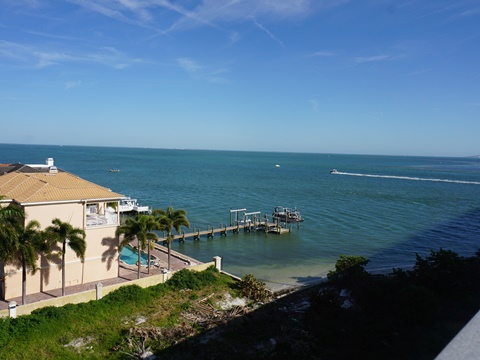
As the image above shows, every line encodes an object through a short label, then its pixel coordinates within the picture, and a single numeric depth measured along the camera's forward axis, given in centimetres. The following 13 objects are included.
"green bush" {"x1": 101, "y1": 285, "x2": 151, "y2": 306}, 2198
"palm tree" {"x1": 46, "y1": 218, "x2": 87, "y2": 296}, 2134
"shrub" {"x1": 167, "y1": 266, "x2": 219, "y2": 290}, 2480
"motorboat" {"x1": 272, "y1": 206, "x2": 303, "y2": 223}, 5222
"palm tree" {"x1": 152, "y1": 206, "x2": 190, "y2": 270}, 2730
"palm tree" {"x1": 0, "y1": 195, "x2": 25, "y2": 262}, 1903
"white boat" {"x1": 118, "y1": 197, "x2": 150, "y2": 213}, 5716
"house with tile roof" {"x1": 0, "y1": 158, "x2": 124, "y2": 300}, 2178
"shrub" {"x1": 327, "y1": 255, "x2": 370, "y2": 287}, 2523
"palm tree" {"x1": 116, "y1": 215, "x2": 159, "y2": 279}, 2456
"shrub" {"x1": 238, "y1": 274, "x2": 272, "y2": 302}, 2480
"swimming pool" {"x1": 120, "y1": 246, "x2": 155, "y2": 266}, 2773
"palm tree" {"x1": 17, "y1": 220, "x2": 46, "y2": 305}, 1989
